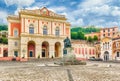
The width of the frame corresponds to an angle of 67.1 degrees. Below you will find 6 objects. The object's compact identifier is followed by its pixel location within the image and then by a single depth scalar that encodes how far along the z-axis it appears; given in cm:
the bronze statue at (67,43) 1198
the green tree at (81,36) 4041
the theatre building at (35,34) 2159
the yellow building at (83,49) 2719
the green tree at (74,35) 4112
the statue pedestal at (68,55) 1152
